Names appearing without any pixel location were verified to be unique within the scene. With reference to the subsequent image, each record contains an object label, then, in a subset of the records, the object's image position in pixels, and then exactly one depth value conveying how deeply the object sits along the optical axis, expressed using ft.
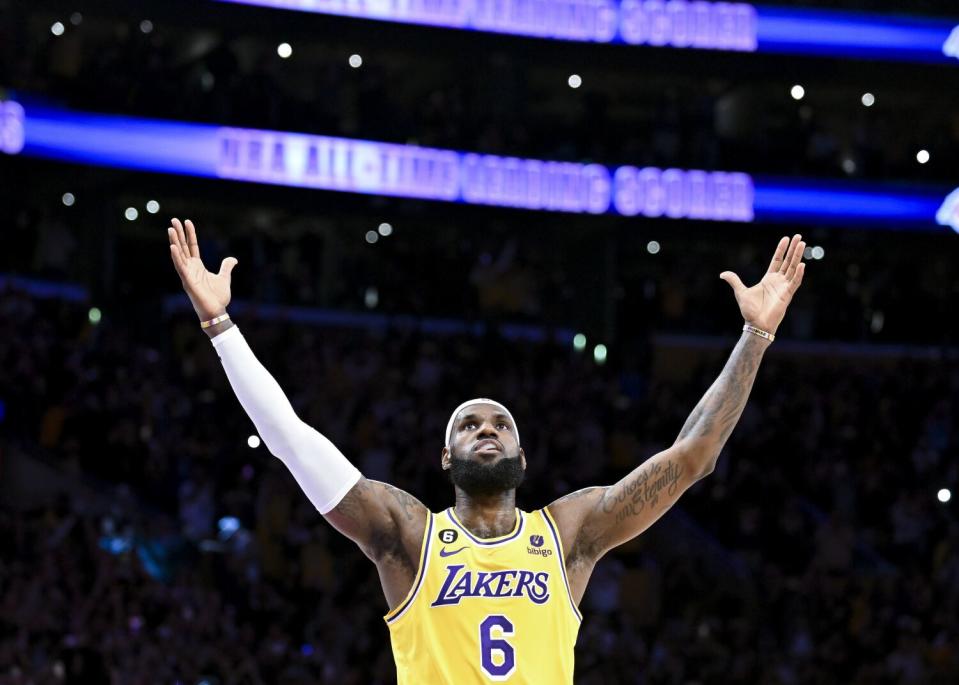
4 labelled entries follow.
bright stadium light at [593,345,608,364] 79.36
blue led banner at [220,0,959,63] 77.97
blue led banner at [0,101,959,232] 69.21
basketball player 16.85
